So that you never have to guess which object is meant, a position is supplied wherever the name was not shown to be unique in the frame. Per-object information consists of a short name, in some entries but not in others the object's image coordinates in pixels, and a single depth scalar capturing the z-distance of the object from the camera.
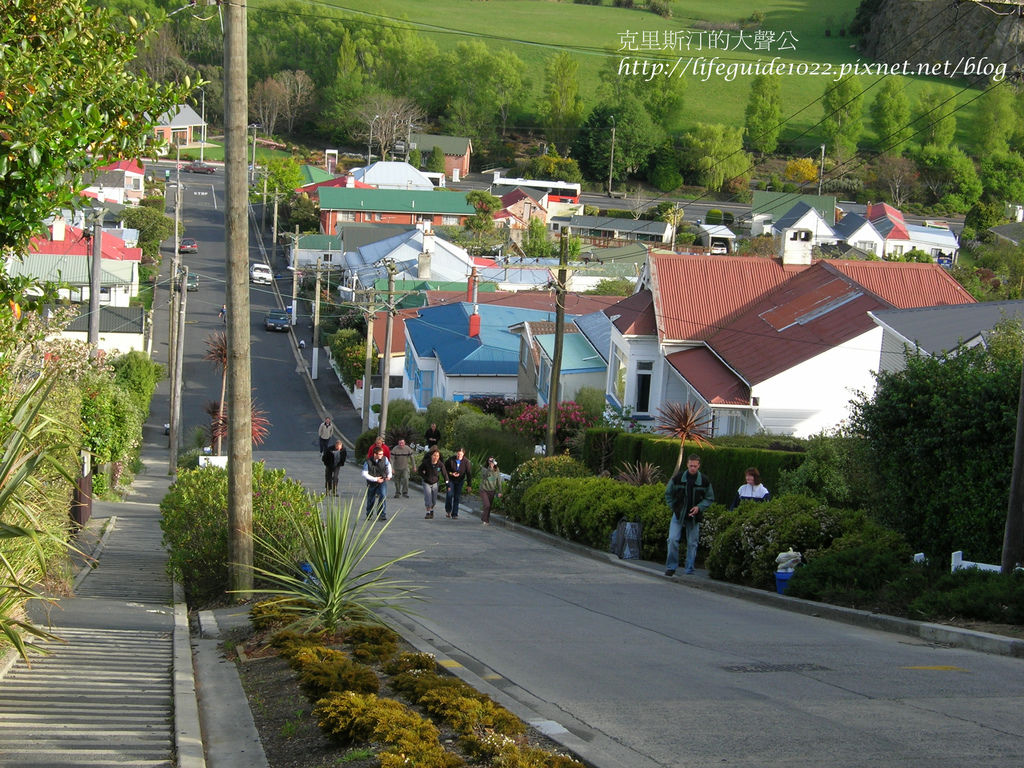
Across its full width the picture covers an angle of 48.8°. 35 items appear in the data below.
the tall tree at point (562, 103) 147.62
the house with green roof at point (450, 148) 133.12
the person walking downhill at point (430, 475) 24.80
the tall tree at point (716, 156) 122.56
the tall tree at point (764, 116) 132.00
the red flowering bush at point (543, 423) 35.53
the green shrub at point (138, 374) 55.66
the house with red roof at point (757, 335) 30.12
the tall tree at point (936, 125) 129.50
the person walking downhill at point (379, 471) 23.05
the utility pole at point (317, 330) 66.62
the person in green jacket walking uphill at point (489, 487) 25.70
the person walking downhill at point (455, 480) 25.75
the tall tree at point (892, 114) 135.62
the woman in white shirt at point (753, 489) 17.92
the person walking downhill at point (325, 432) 32.09
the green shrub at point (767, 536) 15.02
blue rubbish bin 14.45
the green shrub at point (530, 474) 27.00
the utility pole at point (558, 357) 31.39
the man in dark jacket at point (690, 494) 15.45
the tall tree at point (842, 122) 127.00
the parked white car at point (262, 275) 83.30
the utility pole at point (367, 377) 46.58
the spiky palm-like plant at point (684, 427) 25.38
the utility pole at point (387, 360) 40.91
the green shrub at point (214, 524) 13.18
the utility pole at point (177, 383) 42.78
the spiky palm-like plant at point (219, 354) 41.88
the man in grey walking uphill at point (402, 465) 28.04
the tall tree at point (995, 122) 136.50
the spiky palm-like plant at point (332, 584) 10.19
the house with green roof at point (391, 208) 98.06
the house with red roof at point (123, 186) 98.38
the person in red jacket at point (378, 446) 23.30
